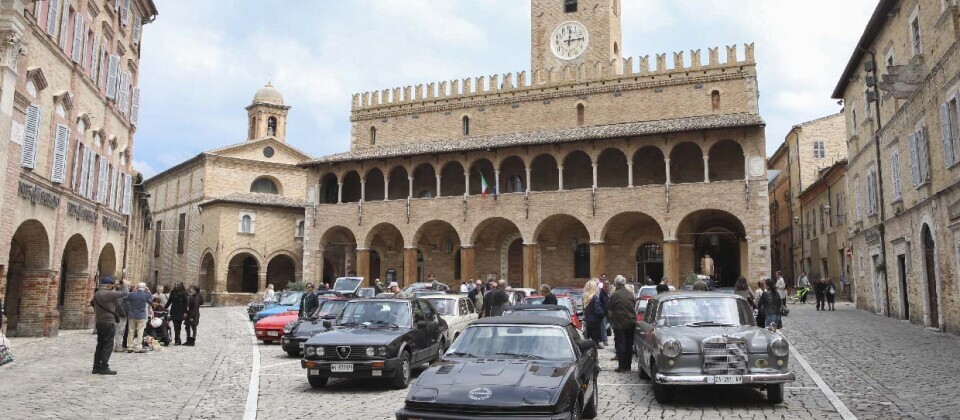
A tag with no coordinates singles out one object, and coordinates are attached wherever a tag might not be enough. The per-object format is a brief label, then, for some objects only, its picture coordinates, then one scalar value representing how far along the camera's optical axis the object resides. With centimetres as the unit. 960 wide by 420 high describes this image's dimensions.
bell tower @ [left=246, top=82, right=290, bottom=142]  5522
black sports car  578
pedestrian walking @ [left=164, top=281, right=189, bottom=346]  1609
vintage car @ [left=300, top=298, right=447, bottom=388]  970
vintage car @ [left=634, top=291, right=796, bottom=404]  800
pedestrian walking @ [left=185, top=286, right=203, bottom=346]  1630
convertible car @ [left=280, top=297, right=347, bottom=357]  1371
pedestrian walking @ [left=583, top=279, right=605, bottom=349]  1281
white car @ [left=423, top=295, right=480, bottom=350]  1357
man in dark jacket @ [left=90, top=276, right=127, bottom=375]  1128
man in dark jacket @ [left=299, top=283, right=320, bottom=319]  1803
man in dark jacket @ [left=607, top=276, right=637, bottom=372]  1092
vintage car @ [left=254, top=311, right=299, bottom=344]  1678
